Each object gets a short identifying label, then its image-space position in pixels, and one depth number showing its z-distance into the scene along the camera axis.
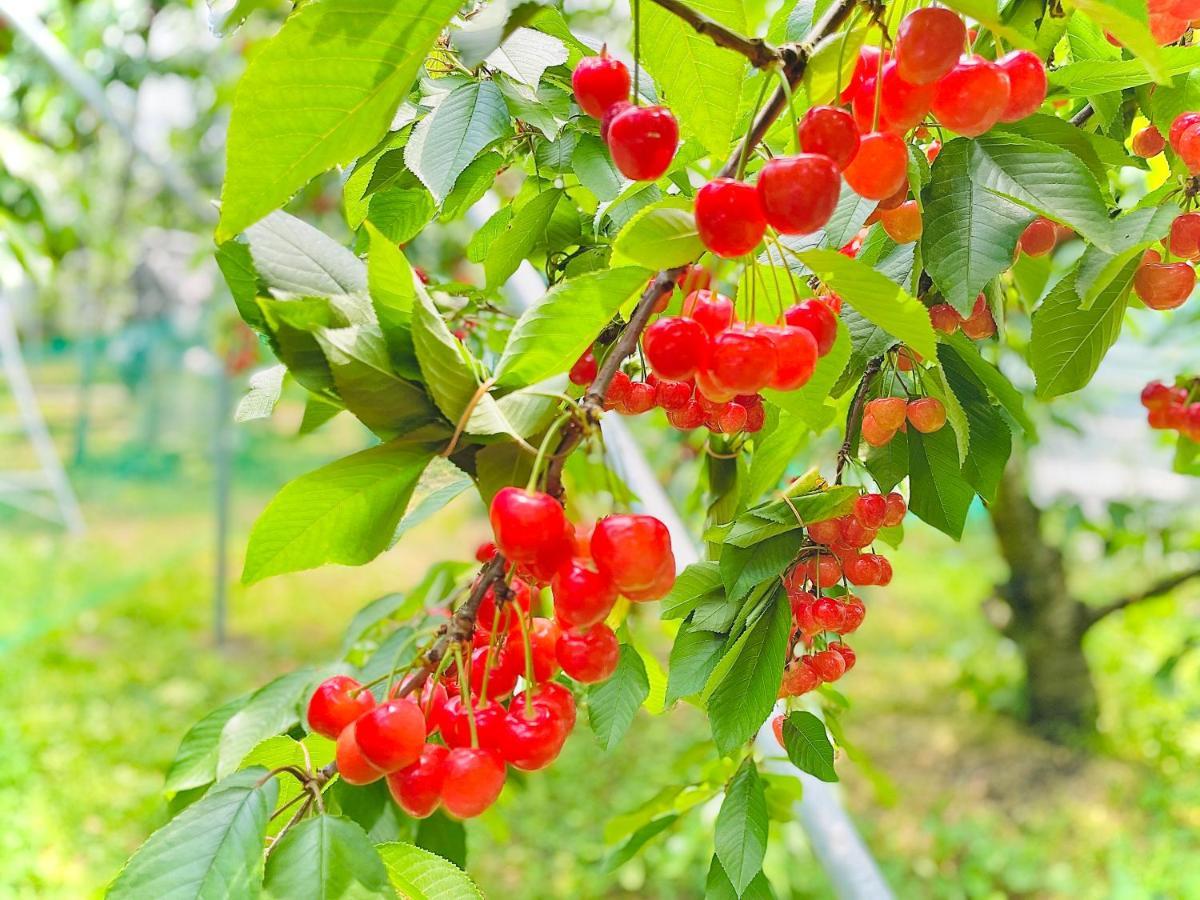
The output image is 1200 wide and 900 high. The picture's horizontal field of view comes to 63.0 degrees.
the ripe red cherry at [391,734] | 0.40
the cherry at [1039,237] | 0.59
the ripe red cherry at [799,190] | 0.38
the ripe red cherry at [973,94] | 0.42
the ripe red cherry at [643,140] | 0.43
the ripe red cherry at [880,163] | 0.42
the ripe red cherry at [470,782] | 0.42
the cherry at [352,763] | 0.42
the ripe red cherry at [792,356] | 0.41
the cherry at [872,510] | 0.58
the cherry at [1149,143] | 0.63
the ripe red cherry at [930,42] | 0.41
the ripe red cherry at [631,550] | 0.39
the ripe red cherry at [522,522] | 0.36
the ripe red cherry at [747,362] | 0.40
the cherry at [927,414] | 0.58
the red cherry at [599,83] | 0.51
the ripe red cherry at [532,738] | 0.44
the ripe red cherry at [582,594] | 0.39
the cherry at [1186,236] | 0.53
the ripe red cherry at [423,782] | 0.43
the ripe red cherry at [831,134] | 0.40
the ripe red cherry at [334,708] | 0.47
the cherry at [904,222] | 0.49
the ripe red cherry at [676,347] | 0.42
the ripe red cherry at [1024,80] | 0.44
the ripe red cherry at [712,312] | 0.48
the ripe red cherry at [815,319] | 0.47
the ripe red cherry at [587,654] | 0.44
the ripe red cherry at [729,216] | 0.38
